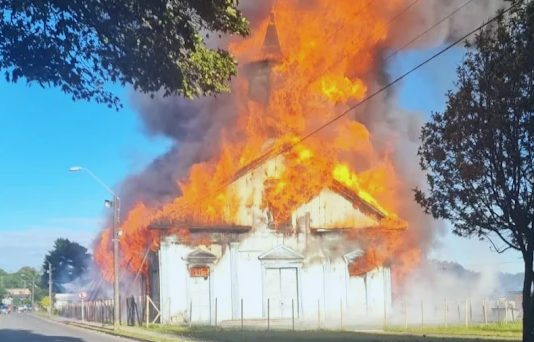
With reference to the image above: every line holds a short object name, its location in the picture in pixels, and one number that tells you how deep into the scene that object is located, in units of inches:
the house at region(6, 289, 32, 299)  6390.3
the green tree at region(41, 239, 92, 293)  3555.6
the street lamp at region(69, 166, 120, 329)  1270.9
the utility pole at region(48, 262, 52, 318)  2773.1
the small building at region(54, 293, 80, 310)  2619.3
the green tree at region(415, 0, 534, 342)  542.6
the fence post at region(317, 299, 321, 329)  1233.4
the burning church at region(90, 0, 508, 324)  1327.5
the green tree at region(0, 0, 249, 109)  415.8
